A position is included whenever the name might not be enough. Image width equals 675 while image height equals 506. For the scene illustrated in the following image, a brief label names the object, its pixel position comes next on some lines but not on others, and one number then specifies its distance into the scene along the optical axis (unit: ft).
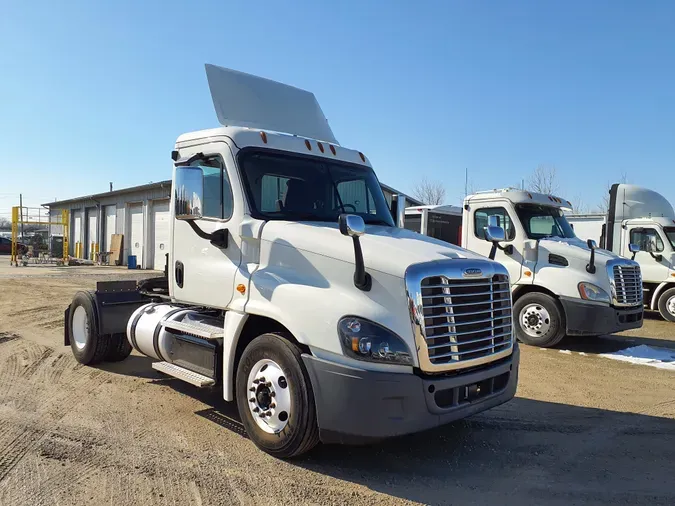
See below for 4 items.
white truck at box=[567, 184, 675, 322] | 44.52
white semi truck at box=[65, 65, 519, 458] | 12.93
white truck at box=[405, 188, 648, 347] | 30.37
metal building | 97.83
